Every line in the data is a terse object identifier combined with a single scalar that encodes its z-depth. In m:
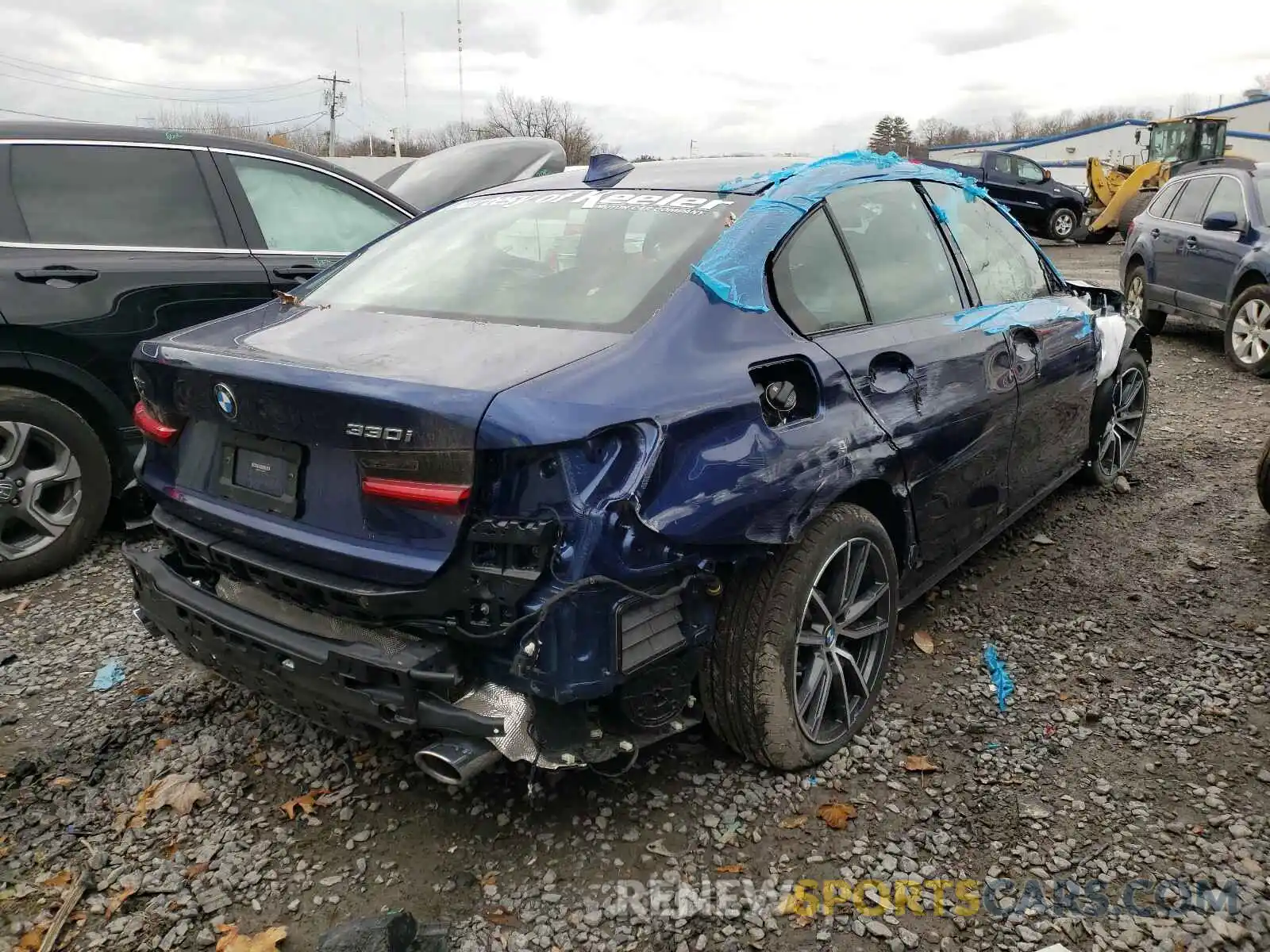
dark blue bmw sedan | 2.03
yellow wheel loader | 21.19
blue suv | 7.95
